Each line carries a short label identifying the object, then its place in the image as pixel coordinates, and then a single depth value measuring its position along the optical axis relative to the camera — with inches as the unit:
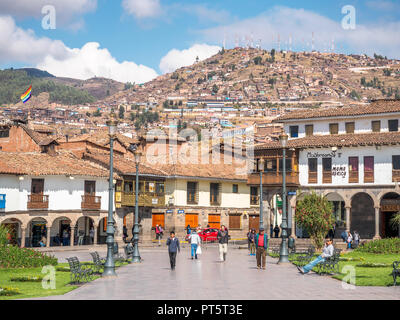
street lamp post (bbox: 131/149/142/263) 1236.6
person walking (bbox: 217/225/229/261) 1236.5
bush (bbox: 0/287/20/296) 702.2
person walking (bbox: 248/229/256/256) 1513.3
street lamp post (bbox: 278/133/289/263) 1158.3
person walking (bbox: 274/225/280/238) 2149.6
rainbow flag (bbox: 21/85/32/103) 2984.7
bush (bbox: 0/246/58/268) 1076.2
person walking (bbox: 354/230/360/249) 1769.7
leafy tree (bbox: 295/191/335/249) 1460.4
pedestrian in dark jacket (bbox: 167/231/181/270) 1045.8
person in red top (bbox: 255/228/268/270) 1046.4
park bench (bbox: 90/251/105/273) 999.0
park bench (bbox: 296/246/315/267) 1065.7
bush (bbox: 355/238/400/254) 1376.7
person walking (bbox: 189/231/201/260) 1315.2
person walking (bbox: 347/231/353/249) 1743.1
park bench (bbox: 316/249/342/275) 937.5
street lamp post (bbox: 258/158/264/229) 1609.7
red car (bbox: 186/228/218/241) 2191.2
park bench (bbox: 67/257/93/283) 833.5
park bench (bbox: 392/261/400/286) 752.3
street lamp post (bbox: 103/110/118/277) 912.6
